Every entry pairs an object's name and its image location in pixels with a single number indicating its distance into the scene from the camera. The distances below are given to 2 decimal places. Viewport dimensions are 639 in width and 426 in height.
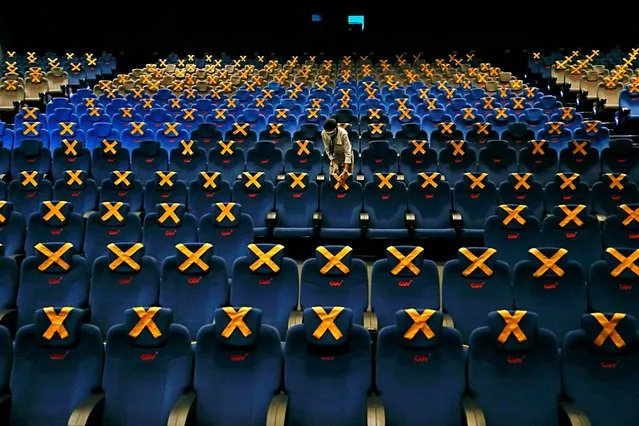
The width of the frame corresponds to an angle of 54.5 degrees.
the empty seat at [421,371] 2.68
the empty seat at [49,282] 3.49
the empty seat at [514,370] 2.66
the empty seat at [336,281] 3.43
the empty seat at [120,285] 3.45
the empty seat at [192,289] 3.45
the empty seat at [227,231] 4.29
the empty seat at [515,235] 4.32
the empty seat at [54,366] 2.72
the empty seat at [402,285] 3.42
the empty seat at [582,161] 5.83
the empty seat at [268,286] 3.44
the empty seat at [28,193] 5.07
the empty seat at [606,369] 2.64
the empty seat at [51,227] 4.32
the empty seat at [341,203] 5.16
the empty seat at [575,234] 4.32
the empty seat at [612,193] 5.02
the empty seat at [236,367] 2.71
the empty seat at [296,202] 5.16
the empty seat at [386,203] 5.14
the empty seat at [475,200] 5.09
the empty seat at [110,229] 4.30
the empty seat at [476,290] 3.39
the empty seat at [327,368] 2.70
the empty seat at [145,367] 2.72
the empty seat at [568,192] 5.06
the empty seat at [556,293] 3.40
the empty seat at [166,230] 4.31
